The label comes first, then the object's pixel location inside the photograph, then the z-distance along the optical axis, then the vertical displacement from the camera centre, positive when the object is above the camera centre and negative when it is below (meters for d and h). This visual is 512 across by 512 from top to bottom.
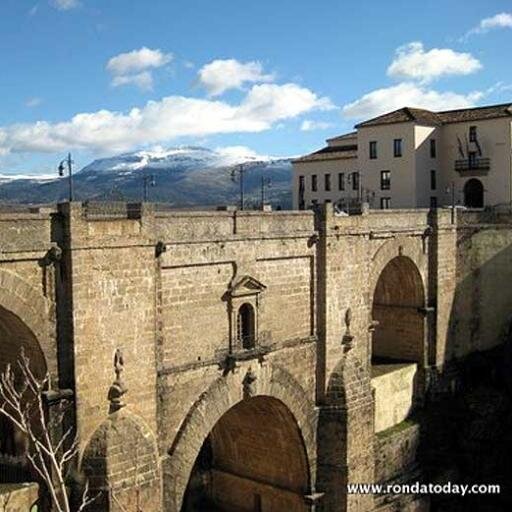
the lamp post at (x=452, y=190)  44.22 +2.07
